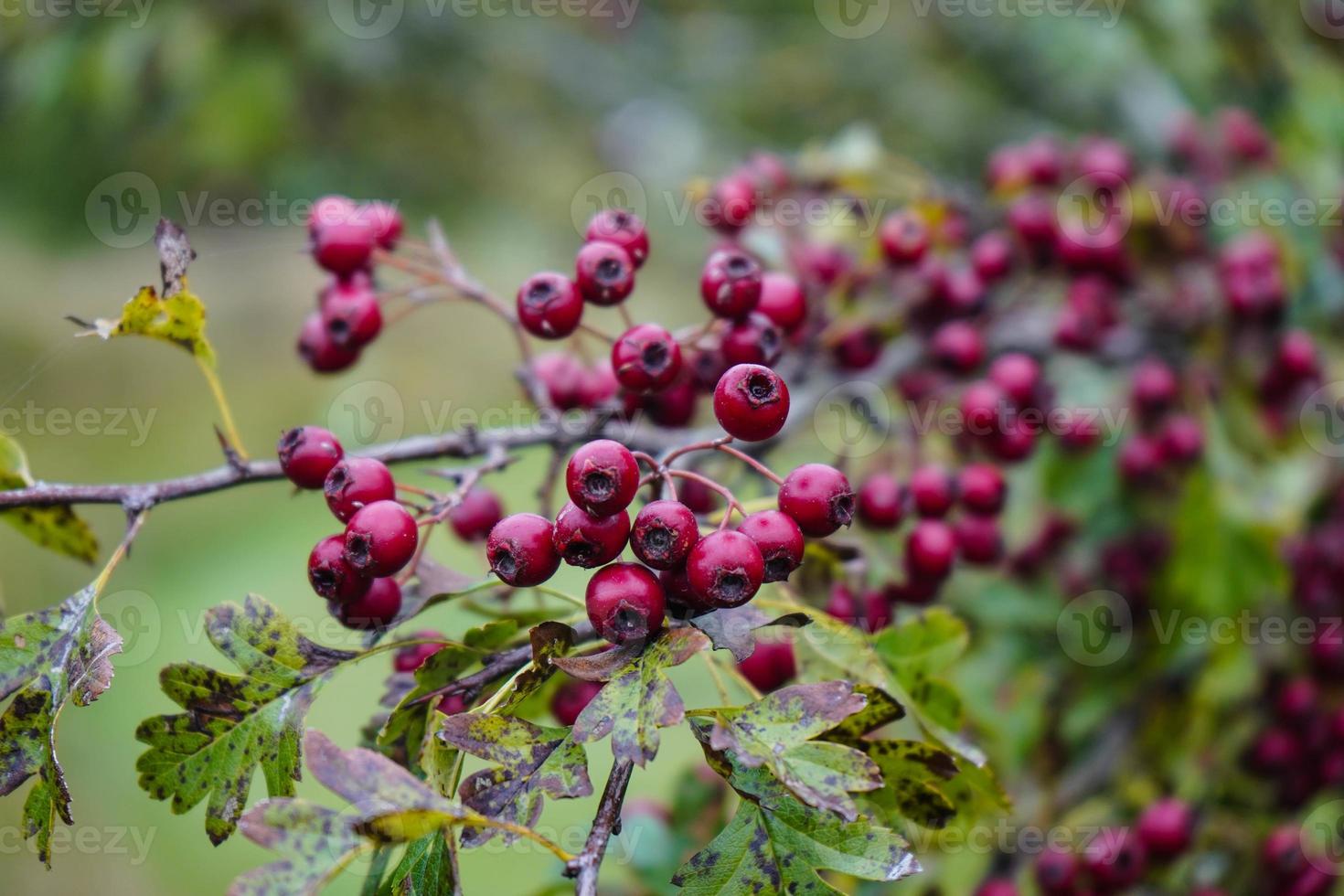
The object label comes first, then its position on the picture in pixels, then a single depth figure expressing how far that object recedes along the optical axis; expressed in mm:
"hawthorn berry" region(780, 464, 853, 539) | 430
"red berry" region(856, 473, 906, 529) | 508
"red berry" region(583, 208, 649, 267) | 473
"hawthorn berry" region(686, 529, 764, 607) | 418
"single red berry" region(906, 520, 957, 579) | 502
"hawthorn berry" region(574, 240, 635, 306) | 467
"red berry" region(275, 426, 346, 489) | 450
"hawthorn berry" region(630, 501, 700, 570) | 420
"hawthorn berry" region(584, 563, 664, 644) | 420
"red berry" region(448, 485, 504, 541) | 494
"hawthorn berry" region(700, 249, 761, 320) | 464
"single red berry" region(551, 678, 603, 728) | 484
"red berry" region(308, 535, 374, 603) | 437
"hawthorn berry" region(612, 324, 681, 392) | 452
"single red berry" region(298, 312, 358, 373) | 487
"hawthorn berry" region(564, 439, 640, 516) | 419
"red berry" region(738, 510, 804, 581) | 428
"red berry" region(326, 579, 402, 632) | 449
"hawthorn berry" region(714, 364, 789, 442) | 432
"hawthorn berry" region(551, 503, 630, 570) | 423
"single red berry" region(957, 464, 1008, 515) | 518
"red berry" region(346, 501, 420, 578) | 430
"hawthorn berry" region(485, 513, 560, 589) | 424
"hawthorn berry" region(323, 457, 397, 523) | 439
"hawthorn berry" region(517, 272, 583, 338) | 465
